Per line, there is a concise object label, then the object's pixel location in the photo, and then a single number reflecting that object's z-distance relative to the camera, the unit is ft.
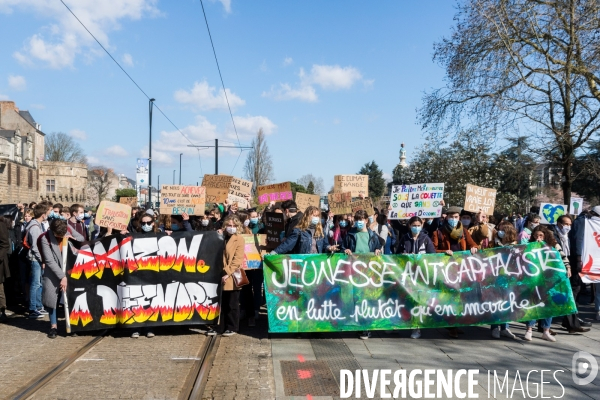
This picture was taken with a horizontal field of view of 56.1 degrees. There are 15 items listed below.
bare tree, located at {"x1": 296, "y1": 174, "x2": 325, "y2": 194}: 258.57
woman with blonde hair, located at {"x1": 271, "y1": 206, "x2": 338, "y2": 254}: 26.81
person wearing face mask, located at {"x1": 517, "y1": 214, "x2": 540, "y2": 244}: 28.10
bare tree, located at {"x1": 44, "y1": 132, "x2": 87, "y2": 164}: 308.40
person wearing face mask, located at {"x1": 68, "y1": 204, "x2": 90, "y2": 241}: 33.24
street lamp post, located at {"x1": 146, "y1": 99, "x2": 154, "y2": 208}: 90.94
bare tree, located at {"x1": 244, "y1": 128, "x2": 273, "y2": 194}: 162.91
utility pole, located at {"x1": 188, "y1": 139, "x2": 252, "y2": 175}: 98.51
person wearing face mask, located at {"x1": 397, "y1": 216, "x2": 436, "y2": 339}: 26.96
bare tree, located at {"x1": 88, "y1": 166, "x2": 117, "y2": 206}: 298.06
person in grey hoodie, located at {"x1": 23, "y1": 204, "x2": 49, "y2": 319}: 30.68
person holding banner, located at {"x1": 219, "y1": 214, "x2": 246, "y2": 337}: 26.40
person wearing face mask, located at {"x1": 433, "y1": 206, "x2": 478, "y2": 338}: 27.71
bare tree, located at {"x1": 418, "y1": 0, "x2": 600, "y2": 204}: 56.70
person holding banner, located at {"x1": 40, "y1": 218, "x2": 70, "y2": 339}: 26.21
